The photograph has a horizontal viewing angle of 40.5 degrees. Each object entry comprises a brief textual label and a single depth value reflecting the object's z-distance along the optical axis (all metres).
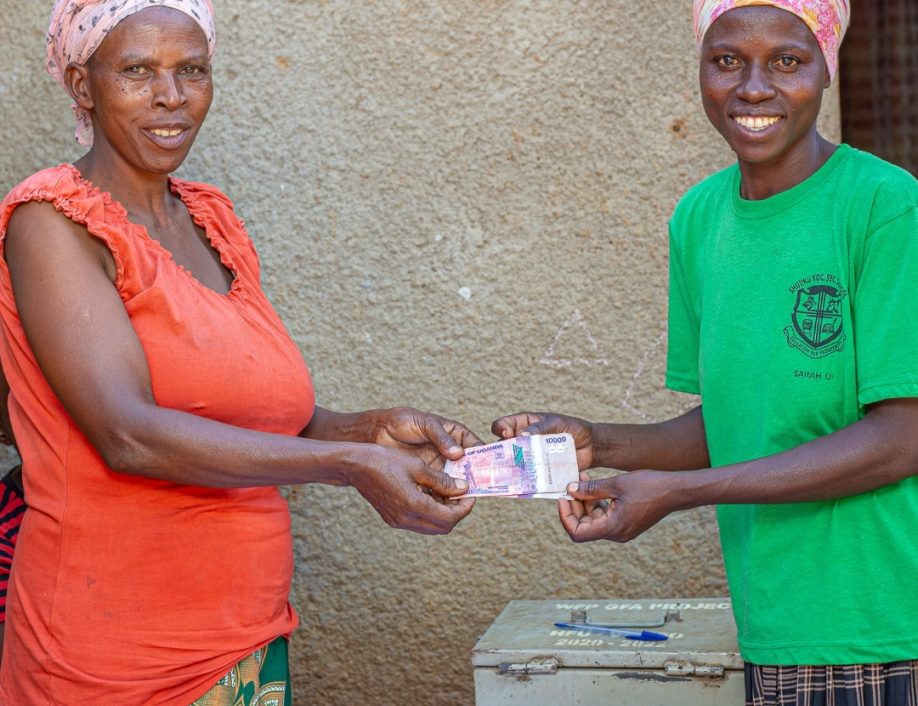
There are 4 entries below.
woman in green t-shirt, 2.29
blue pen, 3.04
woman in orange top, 2.44
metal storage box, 2.88
